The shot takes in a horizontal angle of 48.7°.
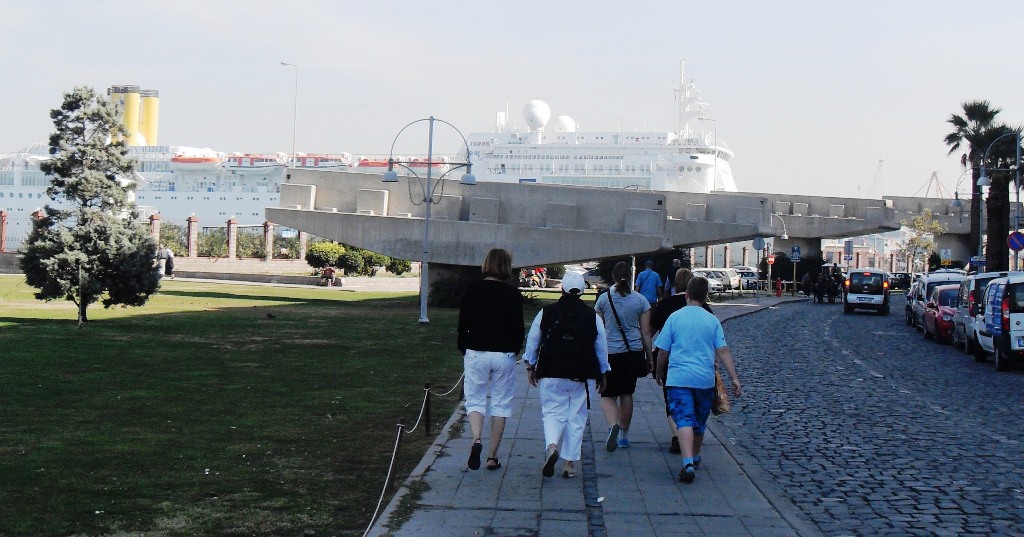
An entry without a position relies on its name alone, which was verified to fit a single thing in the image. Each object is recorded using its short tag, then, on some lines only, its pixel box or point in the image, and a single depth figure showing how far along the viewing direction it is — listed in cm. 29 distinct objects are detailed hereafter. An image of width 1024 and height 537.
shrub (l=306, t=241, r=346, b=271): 5941
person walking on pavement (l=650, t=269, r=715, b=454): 1059
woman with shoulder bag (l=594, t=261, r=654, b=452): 1012
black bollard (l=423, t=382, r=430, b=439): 1031
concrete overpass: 3722
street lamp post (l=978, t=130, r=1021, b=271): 4025
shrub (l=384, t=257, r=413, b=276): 6384
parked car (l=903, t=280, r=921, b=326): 3269
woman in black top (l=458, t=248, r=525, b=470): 857
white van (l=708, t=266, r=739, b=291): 6133
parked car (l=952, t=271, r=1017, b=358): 2194
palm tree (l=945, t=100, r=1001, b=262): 5241
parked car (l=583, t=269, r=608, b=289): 6286
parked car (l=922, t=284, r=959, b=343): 2572
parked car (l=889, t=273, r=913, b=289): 7525
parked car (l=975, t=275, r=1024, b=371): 1897
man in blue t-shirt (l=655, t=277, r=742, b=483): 862
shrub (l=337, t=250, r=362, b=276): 5953
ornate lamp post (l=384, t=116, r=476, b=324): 2980
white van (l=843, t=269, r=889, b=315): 4125
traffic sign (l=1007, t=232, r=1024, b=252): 3262
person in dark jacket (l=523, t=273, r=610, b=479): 844
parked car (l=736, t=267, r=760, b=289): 6731
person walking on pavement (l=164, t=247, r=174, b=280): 5384
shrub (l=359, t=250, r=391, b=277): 6075
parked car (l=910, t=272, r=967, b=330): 3016
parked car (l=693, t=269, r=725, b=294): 5625
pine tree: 2386
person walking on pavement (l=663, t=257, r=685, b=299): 3416
